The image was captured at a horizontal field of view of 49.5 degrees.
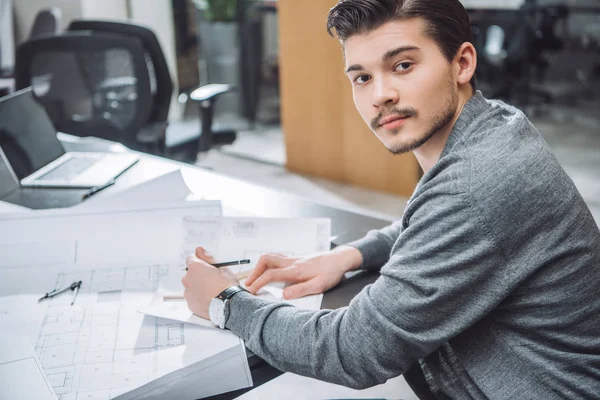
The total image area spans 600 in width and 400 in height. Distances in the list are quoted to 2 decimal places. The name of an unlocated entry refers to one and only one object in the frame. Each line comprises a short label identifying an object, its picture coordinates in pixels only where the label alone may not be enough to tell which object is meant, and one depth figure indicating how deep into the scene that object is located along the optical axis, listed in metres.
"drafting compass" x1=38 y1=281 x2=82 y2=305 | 1.08
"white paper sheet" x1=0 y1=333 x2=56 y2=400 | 0.81
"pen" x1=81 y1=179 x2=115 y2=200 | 1.57
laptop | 1.70
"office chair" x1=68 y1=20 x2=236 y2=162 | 2.88
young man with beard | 0.85
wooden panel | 3.75
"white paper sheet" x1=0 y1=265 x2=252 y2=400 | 0.88
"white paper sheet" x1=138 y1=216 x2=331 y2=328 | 1.11
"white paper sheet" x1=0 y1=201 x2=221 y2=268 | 1.16
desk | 1.39
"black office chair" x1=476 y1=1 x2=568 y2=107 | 3.78
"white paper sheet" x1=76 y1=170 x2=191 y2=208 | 1.31
